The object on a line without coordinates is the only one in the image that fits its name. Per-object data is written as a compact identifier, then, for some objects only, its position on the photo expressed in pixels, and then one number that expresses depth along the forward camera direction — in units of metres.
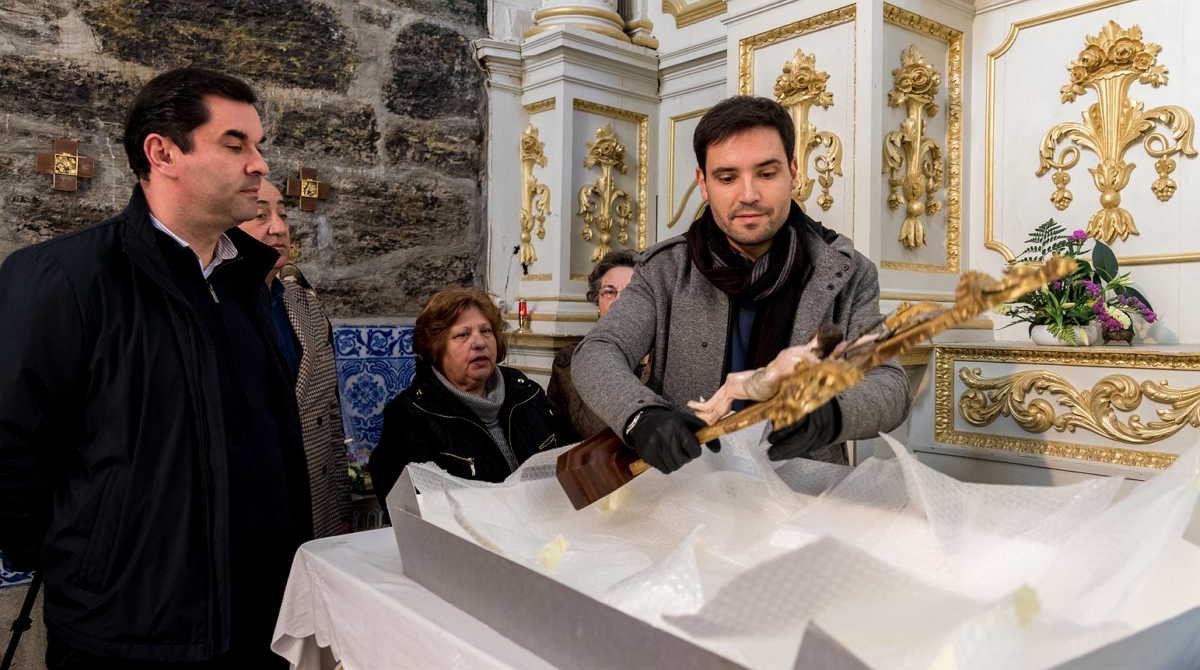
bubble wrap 0.76
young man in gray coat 1.53
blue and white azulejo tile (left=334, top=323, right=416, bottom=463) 3.63
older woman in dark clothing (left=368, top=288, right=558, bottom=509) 2.49
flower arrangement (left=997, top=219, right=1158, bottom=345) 2.51
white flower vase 2.50
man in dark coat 1.49
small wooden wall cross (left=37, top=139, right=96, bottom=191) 2.99
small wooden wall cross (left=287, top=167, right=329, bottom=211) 3.57
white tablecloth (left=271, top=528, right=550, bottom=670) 1.05
